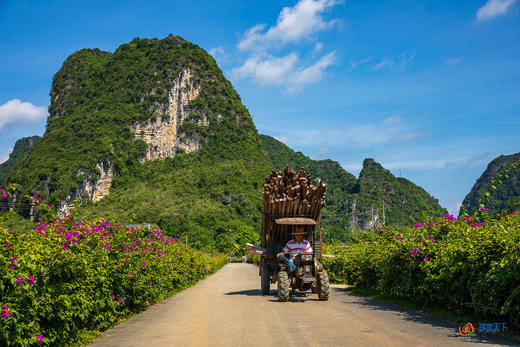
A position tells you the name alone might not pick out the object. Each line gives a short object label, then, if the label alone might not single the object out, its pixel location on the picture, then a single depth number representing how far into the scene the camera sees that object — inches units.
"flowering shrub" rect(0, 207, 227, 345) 204.5
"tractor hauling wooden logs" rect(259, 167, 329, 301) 498.6
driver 516.4
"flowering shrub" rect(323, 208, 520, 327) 278.5
